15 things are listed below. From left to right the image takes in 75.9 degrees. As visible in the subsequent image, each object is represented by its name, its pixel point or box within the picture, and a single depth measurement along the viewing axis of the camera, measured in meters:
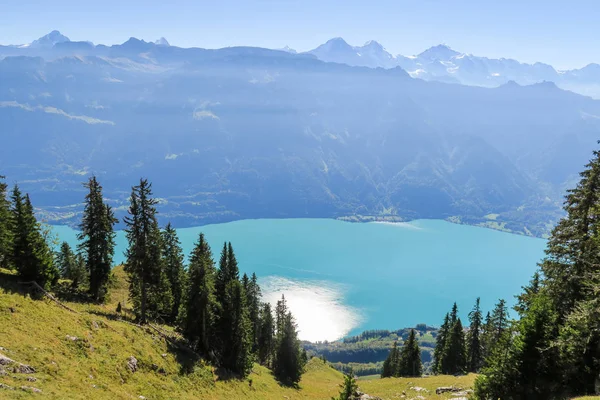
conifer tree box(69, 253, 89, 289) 51.03
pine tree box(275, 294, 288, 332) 78.32
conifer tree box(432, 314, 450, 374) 83.20
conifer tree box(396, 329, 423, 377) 80.44
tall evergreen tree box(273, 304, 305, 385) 63.12
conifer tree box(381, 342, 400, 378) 94.37
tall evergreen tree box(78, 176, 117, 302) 45.62
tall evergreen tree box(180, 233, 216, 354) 43.78
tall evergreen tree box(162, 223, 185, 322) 55.56
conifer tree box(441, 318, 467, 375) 74.31
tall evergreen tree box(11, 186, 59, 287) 36.53
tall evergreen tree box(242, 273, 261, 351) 78.44
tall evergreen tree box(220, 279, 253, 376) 47.64
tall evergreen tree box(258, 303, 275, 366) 79.25
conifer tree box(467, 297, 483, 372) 74.23
